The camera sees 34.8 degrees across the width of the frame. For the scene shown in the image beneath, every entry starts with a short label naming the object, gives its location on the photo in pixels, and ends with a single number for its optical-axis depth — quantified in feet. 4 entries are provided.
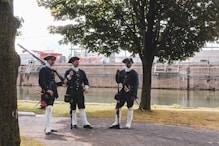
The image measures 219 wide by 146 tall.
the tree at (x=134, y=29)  43.37
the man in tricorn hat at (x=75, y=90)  30.89
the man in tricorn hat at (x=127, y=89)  31.72
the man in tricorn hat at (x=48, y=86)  28.14
